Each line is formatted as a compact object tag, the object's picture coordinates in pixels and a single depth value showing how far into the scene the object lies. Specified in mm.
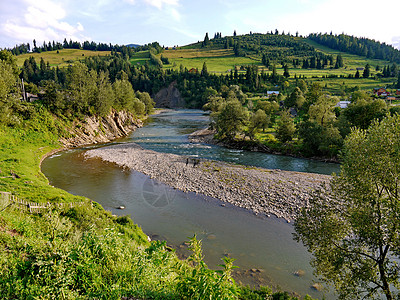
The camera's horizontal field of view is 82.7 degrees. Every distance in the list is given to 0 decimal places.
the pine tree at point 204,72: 174550
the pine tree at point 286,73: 162500
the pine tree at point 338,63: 198750
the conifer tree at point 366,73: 156375
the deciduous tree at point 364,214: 12227
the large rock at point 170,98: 171088
